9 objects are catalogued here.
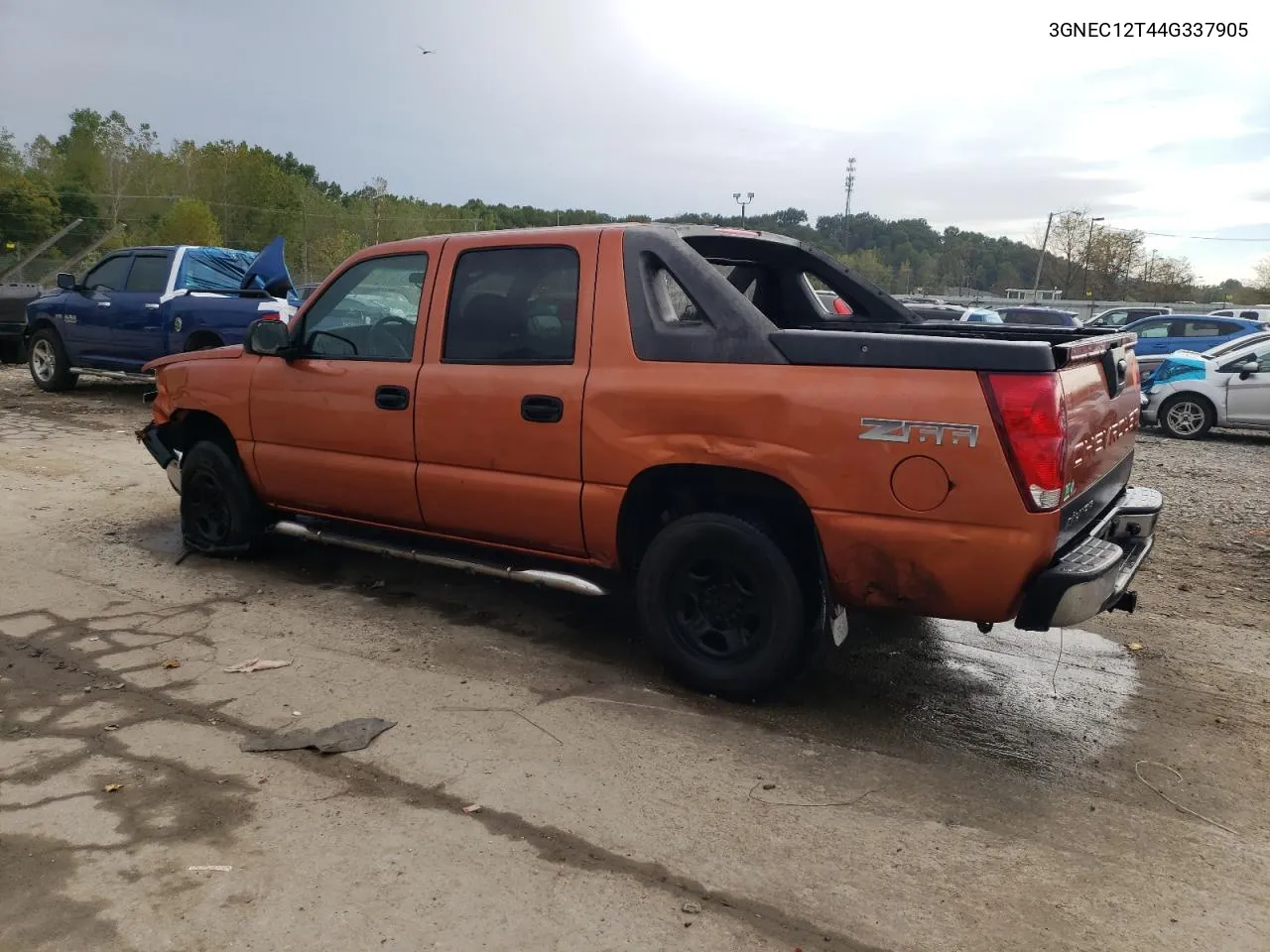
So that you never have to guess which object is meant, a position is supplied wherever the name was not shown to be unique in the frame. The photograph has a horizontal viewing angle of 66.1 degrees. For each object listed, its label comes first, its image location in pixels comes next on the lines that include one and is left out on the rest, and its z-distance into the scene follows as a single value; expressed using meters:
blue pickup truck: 11.61
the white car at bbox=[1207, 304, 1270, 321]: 29.83
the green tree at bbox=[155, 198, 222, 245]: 44.72
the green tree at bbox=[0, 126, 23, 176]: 53.81
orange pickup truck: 3.34
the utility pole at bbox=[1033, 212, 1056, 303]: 64.70
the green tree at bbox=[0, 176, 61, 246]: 42.53
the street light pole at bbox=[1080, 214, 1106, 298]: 63.75
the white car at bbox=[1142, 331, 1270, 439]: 12.67
